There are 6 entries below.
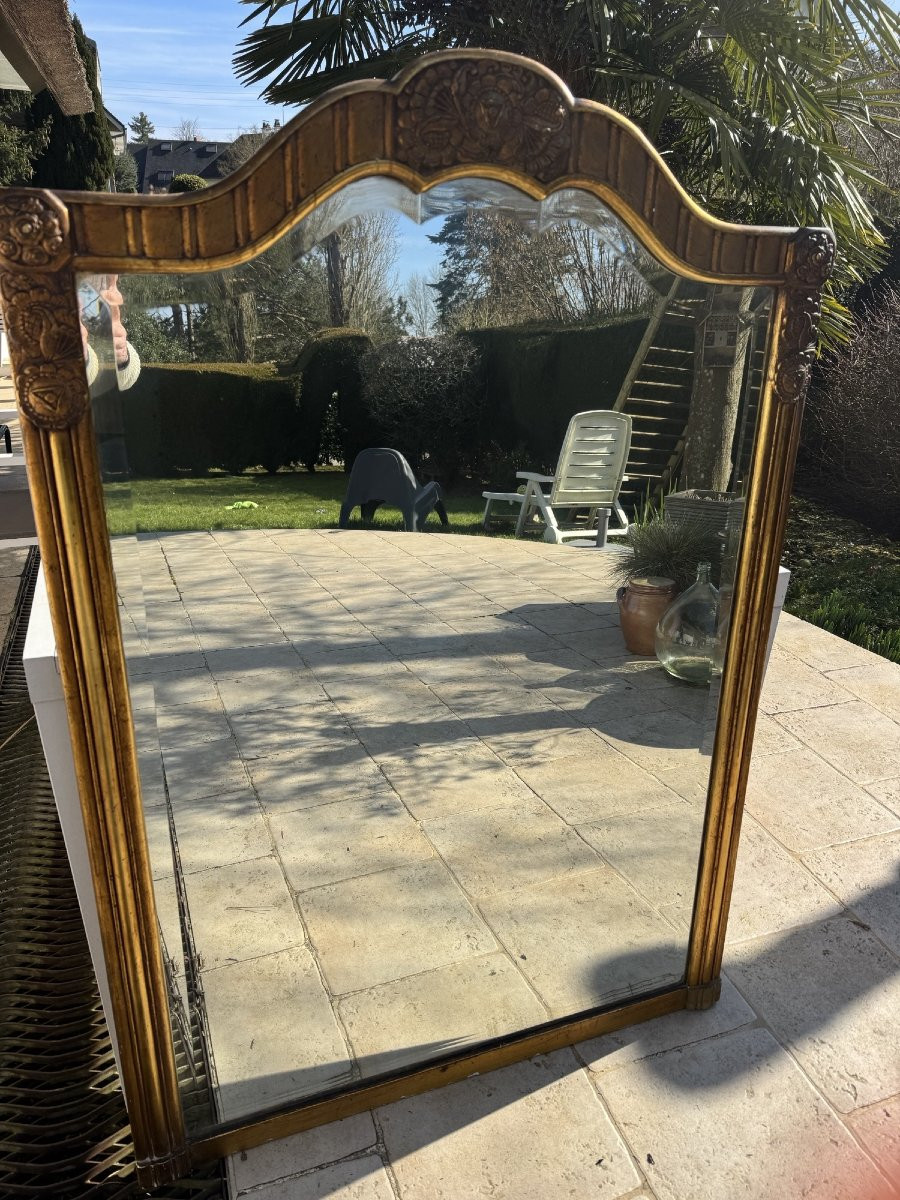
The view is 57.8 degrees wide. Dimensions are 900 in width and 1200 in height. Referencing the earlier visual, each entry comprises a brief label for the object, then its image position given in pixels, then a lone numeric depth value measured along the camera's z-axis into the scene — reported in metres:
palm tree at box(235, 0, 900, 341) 4.09
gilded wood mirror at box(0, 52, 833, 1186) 1.24
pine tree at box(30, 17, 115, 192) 15.90
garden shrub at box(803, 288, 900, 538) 7.37
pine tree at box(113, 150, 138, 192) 32.30
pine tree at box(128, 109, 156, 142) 63.81
